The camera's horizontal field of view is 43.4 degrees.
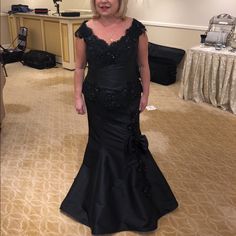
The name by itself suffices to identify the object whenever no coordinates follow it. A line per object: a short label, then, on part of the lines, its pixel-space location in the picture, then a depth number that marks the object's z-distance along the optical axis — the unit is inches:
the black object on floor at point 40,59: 199.9
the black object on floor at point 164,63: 164.4
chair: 211.8
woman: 55.6
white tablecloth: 127.3
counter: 188.9
